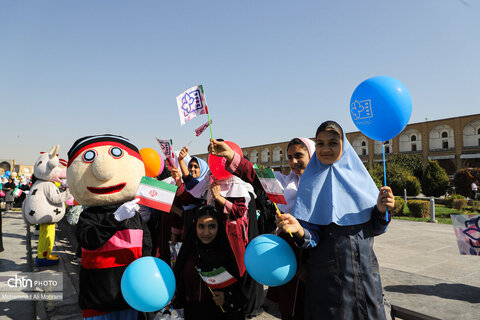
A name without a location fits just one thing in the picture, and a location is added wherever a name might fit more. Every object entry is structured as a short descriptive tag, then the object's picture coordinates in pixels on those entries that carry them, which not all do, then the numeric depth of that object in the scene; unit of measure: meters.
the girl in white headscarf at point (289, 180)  2.23
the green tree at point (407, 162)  21.54
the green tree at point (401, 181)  18.84
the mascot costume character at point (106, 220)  2.68
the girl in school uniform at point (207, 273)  2.60
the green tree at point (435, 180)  19.95
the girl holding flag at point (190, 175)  3.54
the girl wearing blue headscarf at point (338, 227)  1.80
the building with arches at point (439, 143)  34.09
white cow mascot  5.99
